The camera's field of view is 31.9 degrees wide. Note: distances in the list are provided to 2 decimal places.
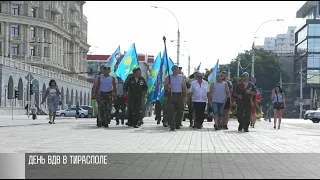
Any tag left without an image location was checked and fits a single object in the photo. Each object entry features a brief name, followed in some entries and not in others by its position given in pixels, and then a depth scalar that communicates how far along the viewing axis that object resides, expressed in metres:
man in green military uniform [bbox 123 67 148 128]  17.56
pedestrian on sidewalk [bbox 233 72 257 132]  16.95
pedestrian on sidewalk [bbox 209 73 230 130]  17.39
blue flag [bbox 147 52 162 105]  23.61
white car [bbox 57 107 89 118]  63.60
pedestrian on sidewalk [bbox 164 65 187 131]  16.64
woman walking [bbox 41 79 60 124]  20.36
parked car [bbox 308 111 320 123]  47.38
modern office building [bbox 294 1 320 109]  105.25
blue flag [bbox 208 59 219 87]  29.25
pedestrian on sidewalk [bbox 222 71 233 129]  18.48
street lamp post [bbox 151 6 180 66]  48.67
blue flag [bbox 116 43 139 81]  23.66
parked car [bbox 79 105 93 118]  63.44
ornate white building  61.84
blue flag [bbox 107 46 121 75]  27.59
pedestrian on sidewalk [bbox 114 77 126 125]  20.06
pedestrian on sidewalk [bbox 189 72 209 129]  17.72
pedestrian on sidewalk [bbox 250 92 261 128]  18.96
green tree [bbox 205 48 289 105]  110.62
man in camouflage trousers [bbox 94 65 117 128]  17.38
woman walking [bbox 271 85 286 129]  21.78
